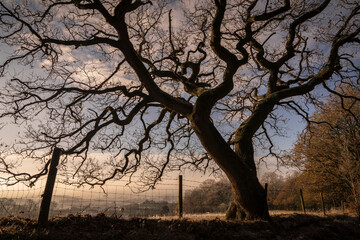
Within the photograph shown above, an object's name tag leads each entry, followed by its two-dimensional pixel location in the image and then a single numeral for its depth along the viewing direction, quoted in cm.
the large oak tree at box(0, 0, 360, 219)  578
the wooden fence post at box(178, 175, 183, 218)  748
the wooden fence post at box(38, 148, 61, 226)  370
